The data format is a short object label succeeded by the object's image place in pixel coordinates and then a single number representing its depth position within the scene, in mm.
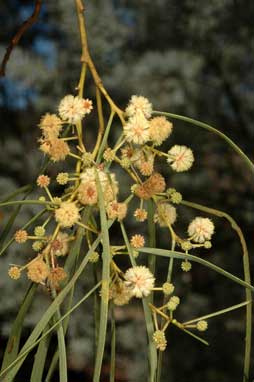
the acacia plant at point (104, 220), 476
